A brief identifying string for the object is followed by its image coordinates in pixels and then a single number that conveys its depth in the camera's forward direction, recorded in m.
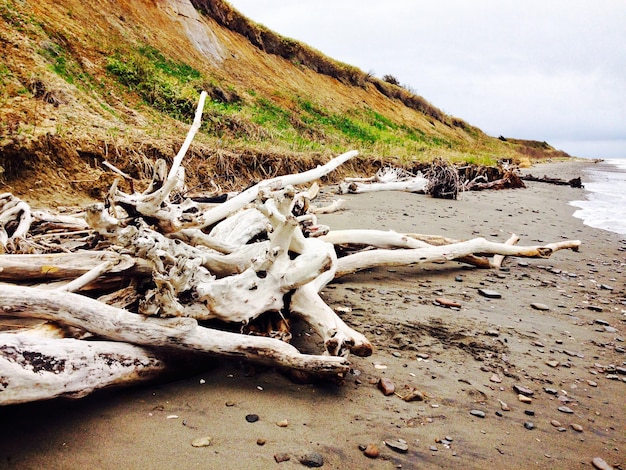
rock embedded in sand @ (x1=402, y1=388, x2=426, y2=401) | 2.43
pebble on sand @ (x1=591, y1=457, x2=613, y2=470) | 2.01
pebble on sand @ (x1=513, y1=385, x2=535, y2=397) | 2.62
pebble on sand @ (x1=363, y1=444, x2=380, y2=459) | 1.95
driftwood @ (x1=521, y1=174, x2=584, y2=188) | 16.42
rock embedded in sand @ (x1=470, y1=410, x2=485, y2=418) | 2.35
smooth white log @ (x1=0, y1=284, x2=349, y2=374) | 2.21
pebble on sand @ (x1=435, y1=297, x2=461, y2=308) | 3.95
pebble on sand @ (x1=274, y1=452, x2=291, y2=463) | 1.87
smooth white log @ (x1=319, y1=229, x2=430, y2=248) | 4.89
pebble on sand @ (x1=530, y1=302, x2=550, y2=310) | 4.09
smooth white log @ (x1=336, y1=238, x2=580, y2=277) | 4.53
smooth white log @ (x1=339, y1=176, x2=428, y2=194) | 10.42
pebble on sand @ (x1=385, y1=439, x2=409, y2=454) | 2.00
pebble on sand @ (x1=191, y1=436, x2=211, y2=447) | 1.91
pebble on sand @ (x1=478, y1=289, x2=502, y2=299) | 4.30
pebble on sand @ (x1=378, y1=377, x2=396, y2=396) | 2.47
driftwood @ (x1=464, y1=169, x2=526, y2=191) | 13.30
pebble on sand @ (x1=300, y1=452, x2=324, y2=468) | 1.86
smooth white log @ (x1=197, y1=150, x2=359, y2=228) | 4.11
